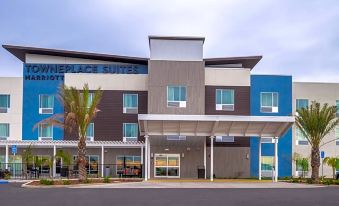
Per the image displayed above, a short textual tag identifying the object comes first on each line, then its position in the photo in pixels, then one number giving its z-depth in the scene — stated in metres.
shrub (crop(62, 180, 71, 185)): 33.56
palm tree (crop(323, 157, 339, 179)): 49.53
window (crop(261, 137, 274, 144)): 52.38
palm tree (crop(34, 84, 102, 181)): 36.09
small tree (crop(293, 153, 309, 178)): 50.44
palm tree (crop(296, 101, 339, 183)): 40.00
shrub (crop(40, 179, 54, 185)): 33.16
